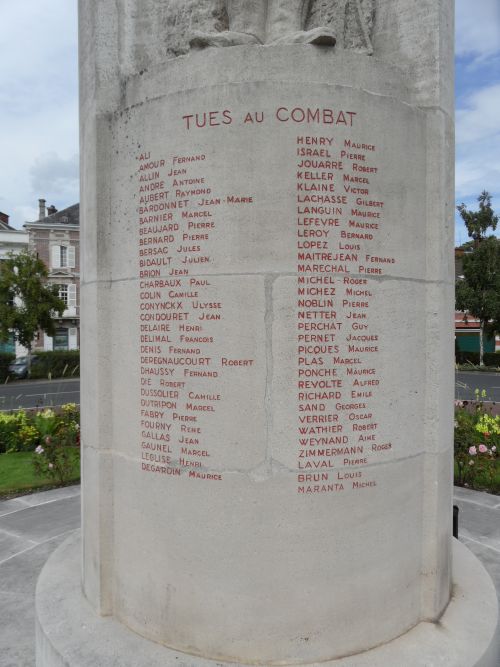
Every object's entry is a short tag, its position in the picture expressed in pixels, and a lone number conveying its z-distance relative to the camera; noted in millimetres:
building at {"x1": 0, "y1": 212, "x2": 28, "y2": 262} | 51219
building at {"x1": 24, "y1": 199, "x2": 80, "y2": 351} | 51188
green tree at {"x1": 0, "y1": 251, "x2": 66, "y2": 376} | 36375
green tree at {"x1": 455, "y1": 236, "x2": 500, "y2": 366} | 38531
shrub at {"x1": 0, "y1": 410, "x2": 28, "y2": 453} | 11875
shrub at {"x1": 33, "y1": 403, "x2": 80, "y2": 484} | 9195
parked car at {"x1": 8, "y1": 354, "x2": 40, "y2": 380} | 37250
